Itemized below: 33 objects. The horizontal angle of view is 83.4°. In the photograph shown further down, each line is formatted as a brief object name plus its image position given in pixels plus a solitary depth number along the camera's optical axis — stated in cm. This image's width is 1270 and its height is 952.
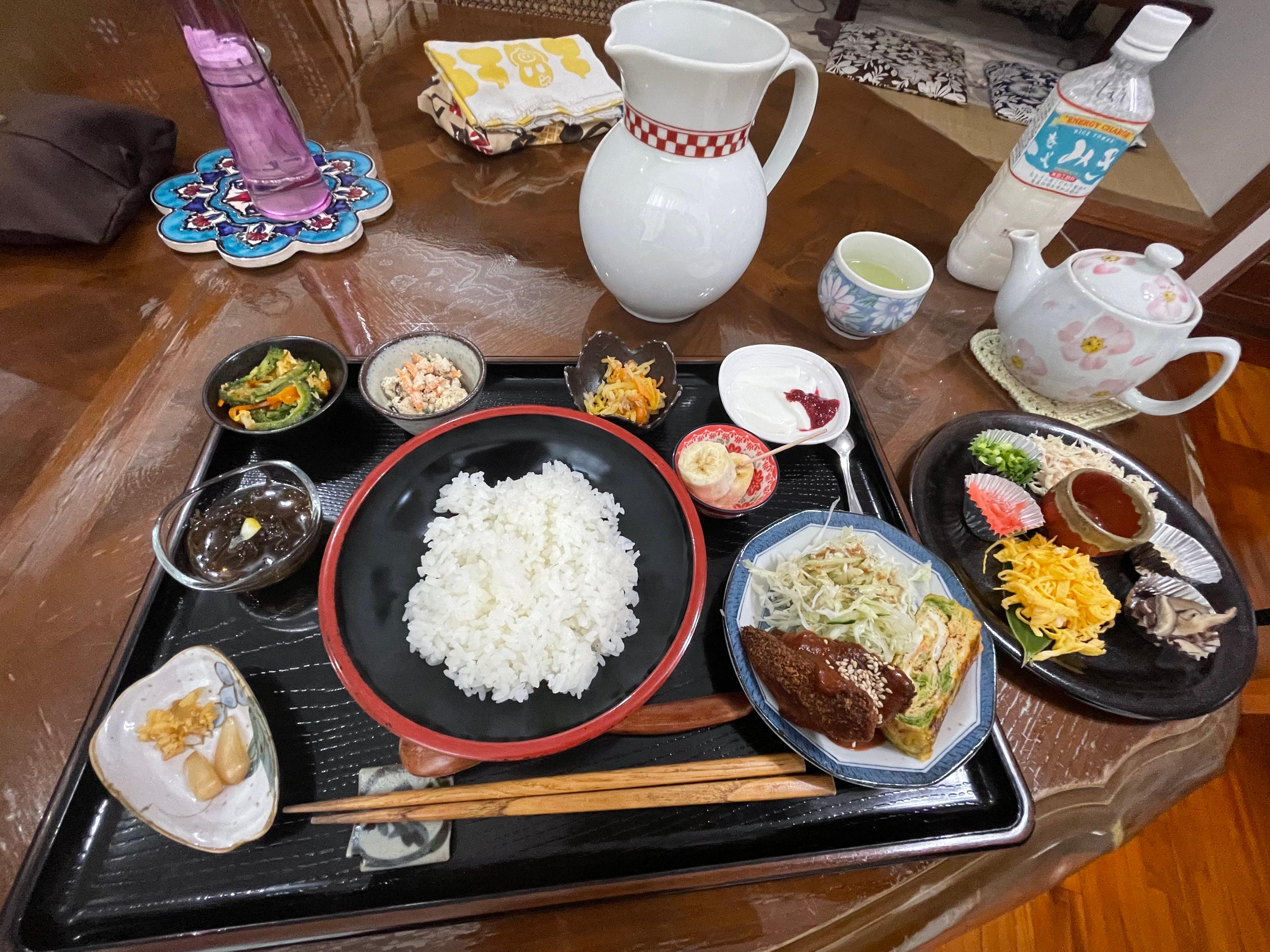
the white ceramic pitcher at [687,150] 39
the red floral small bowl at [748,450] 44
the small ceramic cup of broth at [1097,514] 42
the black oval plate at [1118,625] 39
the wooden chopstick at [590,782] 35
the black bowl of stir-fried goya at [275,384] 43
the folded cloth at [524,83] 63
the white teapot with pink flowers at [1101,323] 45
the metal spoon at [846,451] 46
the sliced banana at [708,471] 42
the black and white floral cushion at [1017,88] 125
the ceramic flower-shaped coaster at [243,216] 55
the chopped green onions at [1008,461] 45
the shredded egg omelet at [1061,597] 39
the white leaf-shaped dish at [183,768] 33
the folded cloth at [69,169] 52
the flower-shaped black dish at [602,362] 48
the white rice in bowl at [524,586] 38
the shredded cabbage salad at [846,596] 39
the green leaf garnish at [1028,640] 39
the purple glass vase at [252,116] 49
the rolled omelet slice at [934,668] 36
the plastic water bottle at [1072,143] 46
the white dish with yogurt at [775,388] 48
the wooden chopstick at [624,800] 35
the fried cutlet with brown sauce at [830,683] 35
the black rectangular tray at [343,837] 33
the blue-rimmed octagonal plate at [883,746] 36
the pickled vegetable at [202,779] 34
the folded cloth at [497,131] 63
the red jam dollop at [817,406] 48
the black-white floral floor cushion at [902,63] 127
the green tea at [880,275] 53
